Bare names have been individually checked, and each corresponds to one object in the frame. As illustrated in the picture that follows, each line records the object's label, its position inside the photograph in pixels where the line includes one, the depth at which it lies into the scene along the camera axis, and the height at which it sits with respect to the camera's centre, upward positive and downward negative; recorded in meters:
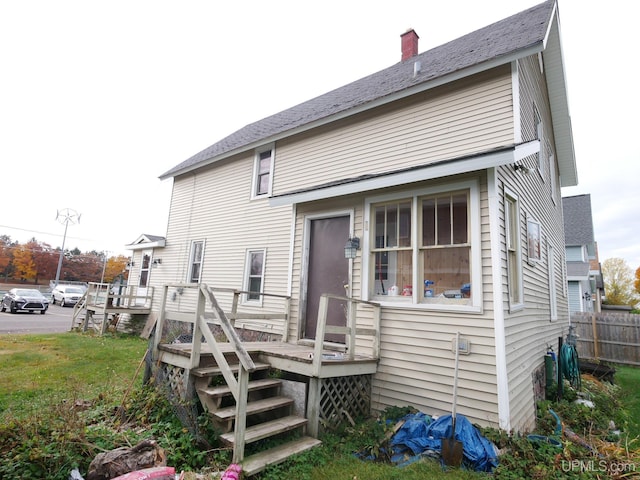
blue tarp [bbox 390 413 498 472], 3.43 -1.65
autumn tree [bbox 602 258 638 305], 36.12 +2.61
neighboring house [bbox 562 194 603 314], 18.41 +3.42
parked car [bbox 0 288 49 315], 17.33 -1.49
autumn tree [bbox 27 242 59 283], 46.53 +2.00
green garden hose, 6.74 -1.39
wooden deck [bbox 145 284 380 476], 3.29 -1.19
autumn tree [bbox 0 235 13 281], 44.94 +1.98
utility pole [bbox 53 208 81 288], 29.71 +5.49
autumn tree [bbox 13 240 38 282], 44.03 +1.43
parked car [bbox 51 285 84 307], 23.16 -1.36
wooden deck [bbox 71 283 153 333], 10.84 -1.00
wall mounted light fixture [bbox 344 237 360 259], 5.48 +0.74
